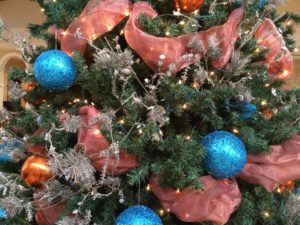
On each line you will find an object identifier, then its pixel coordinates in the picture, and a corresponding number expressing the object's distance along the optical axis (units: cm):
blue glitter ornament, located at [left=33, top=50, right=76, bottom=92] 73
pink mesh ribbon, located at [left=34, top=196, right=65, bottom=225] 75
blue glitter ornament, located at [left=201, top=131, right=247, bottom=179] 64
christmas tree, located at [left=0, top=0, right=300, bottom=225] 64
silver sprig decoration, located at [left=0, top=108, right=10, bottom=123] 86
